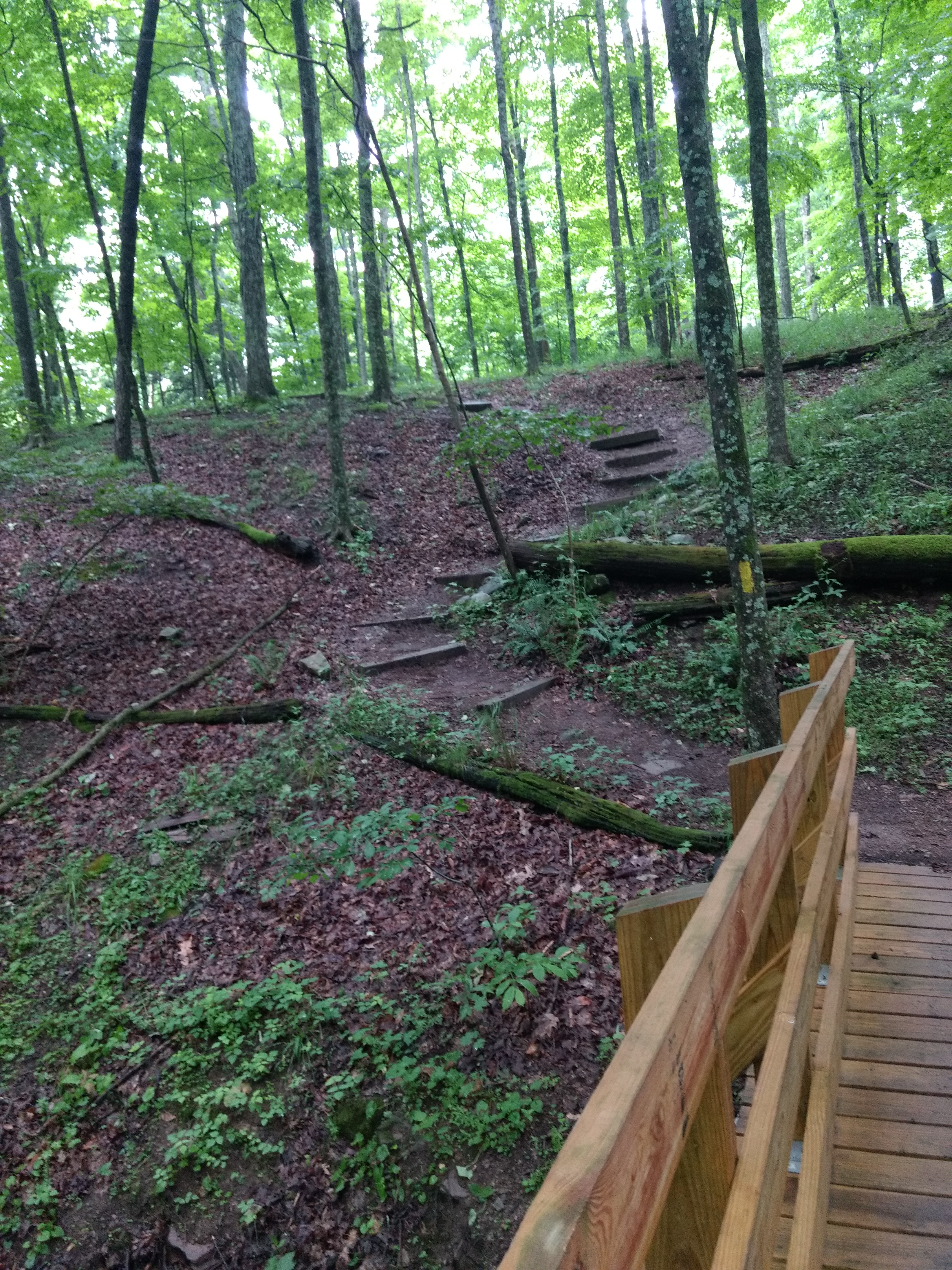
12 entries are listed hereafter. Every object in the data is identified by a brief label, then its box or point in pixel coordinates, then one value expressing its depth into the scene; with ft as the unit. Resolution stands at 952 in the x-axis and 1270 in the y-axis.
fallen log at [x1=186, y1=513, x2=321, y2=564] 36.06
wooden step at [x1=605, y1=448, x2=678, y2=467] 45.55
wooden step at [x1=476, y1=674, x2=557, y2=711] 23.63
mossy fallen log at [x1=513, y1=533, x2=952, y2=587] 25.09
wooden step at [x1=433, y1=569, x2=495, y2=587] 34.81
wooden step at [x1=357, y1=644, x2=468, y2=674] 27.61
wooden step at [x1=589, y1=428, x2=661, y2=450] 48.21
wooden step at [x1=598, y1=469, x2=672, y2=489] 42.57
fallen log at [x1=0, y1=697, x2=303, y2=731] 24.03
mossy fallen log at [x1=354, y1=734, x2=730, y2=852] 16.93
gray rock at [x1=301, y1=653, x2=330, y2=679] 26.91
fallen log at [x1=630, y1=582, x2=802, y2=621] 26.58
